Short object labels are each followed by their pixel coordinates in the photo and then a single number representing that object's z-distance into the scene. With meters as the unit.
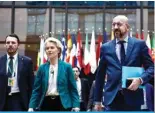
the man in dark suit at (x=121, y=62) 5.40
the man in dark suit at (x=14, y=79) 6.36
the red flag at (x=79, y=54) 14.53
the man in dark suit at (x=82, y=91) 10.02
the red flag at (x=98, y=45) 14.79
